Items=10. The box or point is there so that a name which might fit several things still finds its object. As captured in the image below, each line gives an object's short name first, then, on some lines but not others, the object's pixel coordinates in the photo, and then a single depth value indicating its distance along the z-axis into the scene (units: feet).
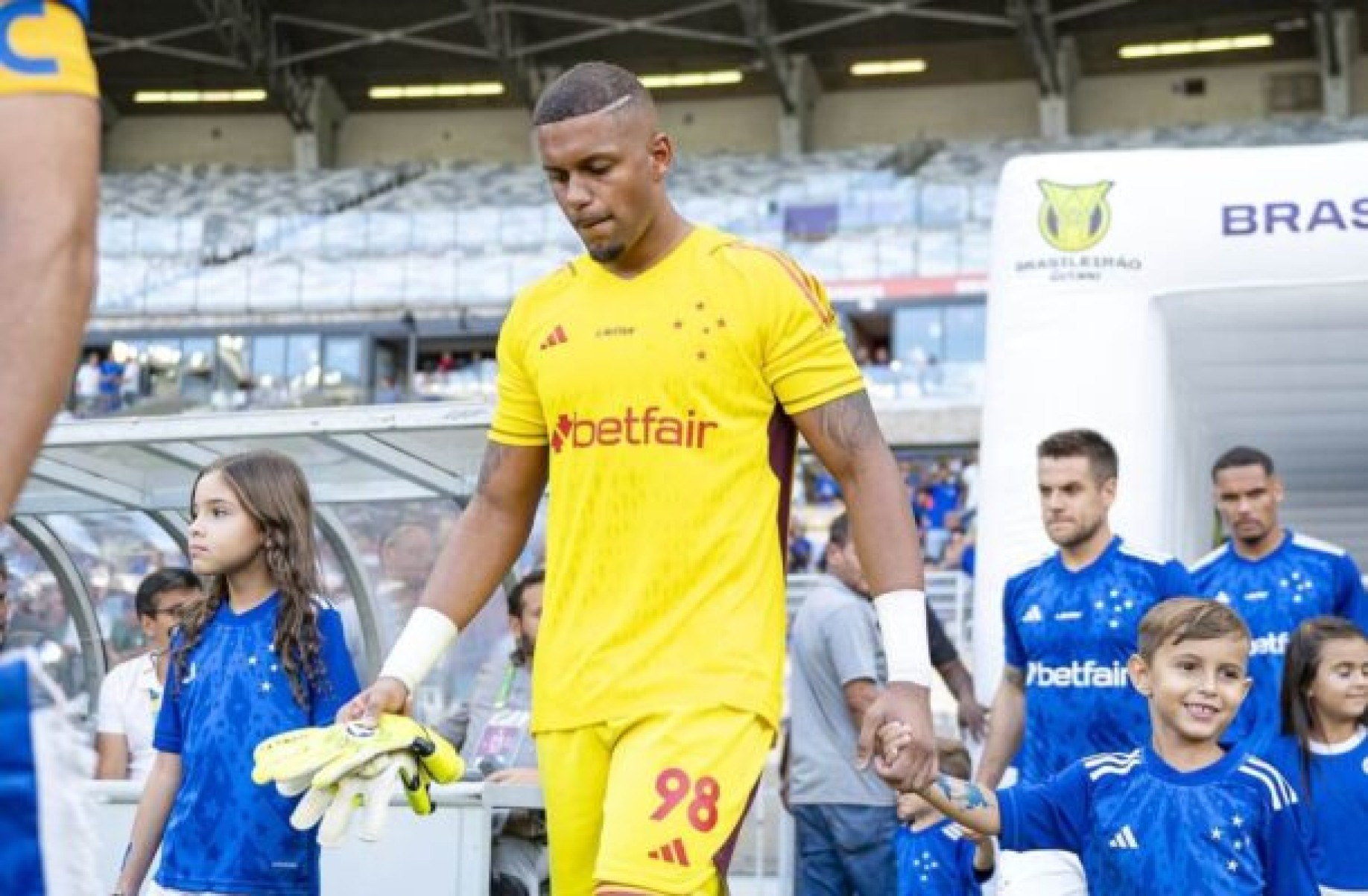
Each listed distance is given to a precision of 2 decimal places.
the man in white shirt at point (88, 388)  107.04
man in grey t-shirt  23.99
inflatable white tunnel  27.37
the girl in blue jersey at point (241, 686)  15.14
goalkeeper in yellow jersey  11.19
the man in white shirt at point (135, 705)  22.31
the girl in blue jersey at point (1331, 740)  18.89
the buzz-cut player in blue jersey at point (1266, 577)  22.43
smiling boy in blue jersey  14.53
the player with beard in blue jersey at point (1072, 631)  19.20
